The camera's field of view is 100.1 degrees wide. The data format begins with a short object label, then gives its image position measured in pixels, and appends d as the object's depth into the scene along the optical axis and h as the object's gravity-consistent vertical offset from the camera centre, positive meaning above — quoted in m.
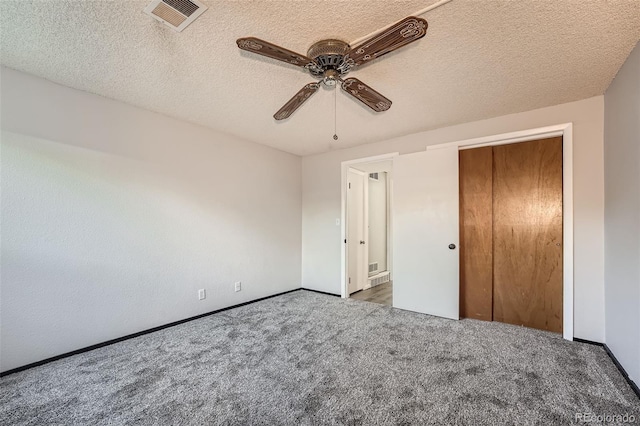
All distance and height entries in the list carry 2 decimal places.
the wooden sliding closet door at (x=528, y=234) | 2.85 -0.25
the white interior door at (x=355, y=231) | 4.38 -0.32
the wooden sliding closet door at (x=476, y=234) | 3.19 -0.27
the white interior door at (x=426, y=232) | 3.28 -0.26
